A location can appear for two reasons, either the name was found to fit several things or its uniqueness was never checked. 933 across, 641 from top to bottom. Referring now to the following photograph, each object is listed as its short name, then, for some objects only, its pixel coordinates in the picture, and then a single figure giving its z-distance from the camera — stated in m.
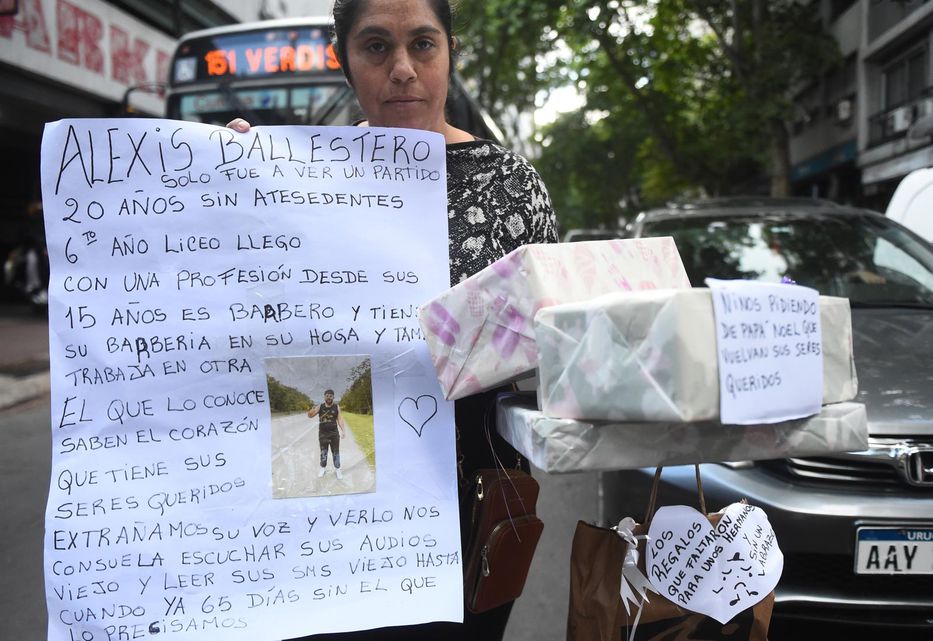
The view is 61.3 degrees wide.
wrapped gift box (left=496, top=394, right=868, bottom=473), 1.07
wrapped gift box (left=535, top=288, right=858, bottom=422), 1.01
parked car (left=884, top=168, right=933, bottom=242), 5.34
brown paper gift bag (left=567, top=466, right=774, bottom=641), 1.37
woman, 1.45
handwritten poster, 1.32
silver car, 2.48
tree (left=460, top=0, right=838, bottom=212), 13.94
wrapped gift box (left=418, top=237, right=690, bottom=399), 1.16
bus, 6.37
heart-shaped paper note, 1.34
